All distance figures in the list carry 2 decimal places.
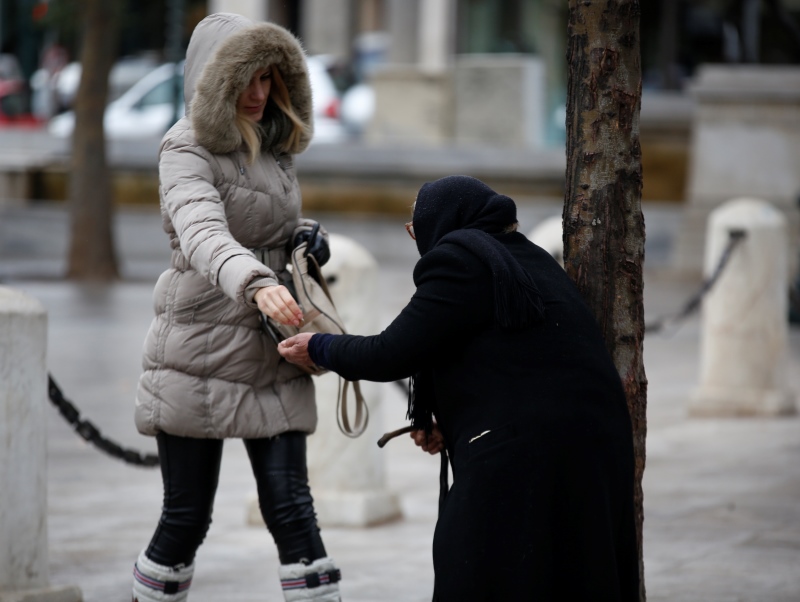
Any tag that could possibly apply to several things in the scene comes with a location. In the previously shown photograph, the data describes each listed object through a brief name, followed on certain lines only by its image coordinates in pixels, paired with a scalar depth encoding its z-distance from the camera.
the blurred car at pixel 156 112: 46.31
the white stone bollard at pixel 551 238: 15.46
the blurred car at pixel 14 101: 59.03
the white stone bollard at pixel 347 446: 12.16
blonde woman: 7.84
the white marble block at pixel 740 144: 31.37
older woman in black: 6.29
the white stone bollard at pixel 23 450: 9.05
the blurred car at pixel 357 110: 48.50
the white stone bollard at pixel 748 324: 17.72
